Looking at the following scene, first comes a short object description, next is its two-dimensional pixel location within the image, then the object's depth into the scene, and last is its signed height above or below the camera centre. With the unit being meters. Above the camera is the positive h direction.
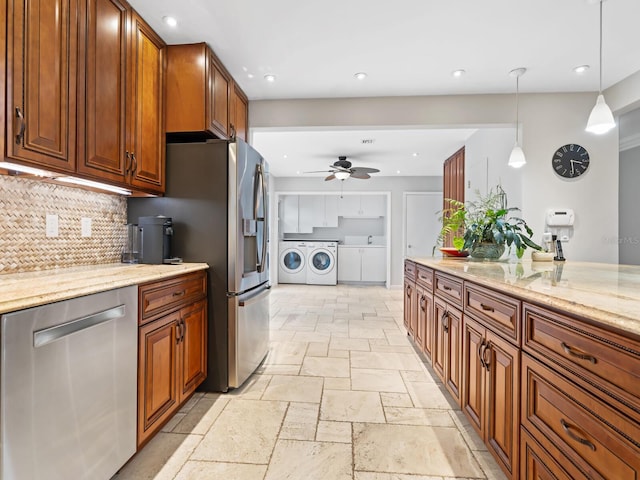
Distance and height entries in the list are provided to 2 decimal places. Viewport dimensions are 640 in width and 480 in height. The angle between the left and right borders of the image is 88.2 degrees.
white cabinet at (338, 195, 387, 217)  7.89 +0.80
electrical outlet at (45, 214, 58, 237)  1.77 +0.06
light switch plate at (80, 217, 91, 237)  2.00 +0.07
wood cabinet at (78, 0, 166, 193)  1.66 +0.81
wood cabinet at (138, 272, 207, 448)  1.57 -0.66
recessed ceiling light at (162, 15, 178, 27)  2.09 +1.40
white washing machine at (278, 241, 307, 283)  7.65 -0.52
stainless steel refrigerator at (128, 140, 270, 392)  2.26 +0.10
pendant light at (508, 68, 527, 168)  2.72 +0.71
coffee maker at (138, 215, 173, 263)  2.14 +0.00
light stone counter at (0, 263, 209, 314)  1.00 -0.17
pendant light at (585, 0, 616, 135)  2.01 +0.75
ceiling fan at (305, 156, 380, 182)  5.13 +1.07
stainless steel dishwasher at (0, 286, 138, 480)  0.93 -0.51
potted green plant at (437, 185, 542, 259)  2.61 +0.04
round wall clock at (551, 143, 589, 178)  3.06 +0.74
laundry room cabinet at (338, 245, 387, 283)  7.71 -0.53
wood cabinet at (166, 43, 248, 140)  2.36 +1.07
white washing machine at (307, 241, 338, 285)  7.59 -0.55
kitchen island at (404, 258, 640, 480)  0.81 -0.42
